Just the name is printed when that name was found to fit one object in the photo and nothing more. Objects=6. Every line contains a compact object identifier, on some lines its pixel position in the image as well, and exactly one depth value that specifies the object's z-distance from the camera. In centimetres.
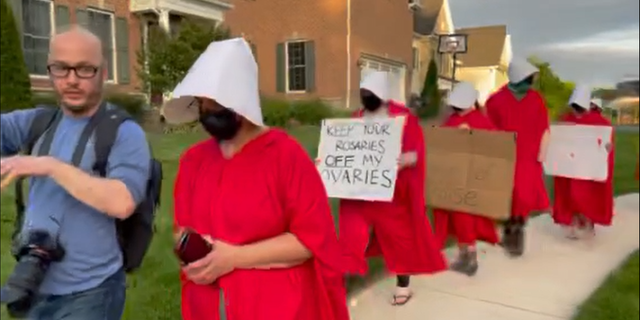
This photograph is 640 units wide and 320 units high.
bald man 193
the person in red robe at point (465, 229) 420
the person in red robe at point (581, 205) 564
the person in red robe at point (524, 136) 403
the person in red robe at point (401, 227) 376
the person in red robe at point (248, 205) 183
